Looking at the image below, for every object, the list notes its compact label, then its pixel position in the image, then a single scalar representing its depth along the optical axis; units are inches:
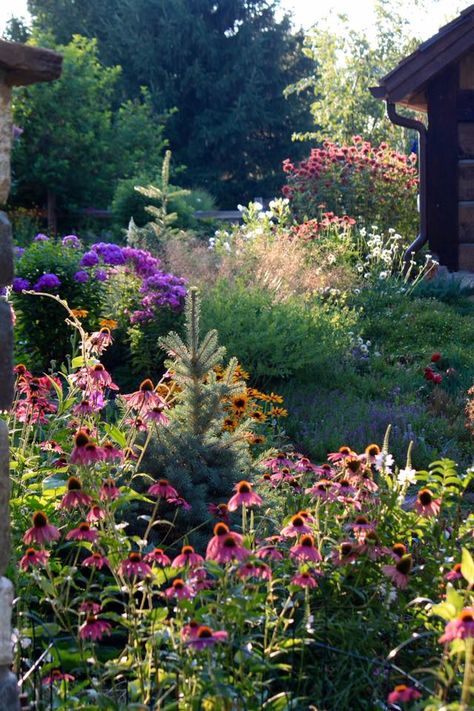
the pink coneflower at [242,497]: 108.5
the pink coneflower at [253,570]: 102.0
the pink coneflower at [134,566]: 102.1
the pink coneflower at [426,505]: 115.0
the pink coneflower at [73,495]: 114.7
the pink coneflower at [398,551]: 113.5
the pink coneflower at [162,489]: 122.4
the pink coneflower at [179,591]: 98.1
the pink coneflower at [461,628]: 82.4
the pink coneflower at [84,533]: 109.3
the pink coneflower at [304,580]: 105.4
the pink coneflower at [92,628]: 103.5
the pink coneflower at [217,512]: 149.2
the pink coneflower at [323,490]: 128.6
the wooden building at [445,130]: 432.1
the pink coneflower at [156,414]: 142.1
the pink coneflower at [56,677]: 108.8
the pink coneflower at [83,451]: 115.7
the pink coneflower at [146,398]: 142.1
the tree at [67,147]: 843.4
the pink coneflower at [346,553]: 119.8
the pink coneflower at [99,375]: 153.6
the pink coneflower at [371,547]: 120.6
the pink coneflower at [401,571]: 106.0
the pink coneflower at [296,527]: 109.3
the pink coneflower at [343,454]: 140.5
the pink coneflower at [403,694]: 85.0
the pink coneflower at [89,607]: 108.3
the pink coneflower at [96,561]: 112.9
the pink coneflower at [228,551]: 97.6
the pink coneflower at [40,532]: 103.7
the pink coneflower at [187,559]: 105.5
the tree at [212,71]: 1247.5
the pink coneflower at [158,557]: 109.3
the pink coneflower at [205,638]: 90.2
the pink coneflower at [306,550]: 105.7
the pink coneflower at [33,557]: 106.8
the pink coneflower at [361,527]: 122.6
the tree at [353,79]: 1001.5
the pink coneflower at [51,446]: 156.2
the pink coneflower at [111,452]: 128.9
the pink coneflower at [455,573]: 104.7
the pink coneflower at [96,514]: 121.4
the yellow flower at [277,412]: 235.8
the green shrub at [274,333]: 295.3
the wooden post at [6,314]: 96.8
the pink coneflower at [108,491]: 121.3
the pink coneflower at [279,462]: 152.2
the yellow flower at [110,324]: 243.9
